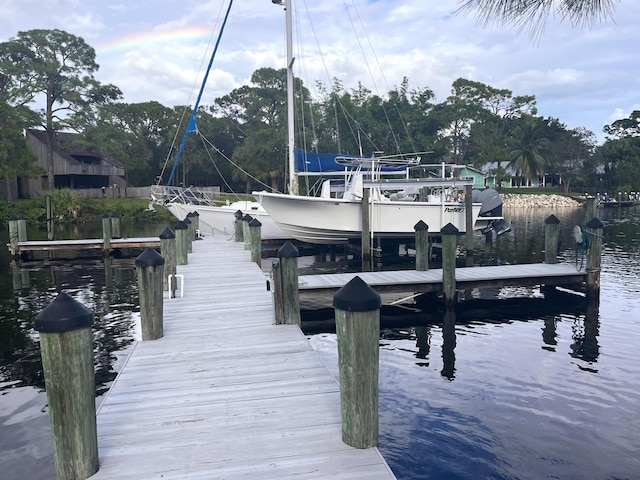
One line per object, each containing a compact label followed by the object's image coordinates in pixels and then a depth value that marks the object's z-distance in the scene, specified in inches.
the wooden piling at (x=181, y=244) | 557.6
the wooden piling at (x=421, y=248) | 548.1
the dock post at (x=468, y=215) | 834.8
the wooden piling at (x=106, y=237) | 863.7
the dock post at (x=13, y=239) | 847.1
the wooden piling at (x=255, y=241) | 567.5
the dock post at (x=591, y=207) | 637.3
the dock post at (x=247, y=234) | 667.4
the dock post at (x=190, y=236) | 671.5
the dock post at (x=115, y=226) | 975.1
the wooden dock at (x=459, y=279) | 477.7
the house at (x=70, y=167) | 1847.9
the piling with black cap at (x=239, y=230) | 770.2
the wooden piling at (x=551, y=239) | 563.6
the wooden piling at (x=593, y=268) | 515.2
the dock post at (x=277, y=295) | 311.7
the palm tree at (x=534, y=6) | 174.6
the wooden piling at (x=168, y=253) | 430.6
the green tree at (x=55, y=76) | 1652.3
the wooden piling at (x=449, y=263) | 484.1
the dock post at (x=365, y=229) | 807.1
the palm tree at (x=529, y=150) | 2741.1
